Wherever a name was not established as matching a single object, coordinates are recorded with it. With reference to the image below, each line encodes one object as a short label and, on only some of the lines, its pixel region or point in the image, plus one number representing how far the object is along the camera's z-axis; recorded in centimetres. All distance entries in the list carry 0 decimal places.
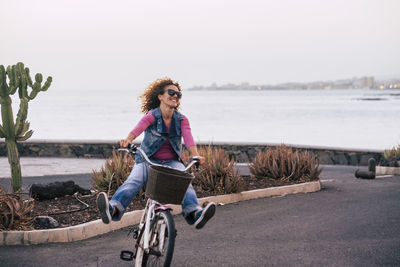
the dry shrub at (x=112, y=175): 1039
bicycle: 517
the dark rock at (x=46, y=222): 834
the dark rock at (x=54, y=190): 1020
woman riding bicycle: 609
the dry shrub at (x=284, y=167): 1295
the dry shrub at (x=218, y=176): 1105
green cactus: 972
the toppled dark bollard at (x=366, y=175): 1546
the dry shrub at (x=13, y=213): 802
